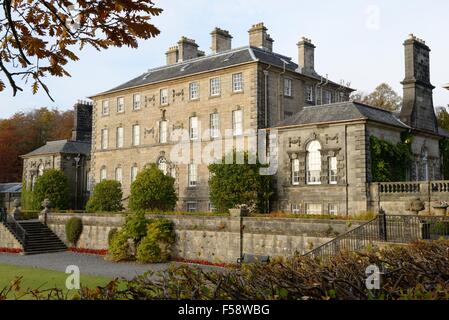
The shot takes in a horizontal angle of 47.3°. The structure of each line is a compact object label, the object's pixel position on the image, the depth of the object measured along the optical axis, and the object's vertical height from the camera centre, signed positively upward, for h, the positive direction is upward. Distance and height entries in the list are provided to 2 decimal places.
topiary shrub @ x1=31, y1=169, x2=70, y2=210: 43.72 +0.76
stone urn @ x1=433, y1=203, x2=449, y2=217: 22.50 -0.49
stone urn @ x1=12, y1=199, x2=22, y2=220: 36.59 -1.14
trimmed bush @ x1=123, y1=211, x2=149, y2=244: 27.78 -1.59
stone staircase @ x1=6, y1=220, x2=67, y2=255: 32.41 -2.73
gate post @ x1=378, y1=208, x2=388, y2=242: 19.15 -1.08
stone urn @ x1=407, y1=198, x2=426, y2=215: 21.97 -0.37
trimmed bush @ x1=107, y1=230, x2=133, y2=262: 27.41 -2.75
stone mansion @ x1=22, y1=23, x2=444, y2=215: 29.12 +5.25
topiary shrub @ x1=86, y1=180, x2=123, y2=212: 36.72 -0.02
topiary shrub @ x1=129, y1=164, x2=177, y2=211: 32.81 +0.43
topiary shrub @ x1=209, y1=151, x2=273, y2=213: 29.89 +0.69
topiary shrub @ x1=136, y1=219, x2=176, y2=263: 26.47 -2.38
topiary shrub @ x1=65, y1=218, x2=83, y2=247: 33.19 -2.08
